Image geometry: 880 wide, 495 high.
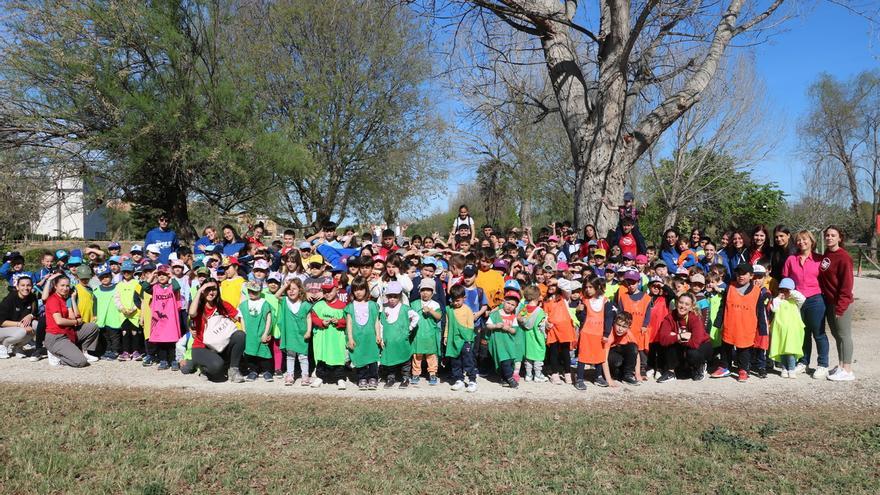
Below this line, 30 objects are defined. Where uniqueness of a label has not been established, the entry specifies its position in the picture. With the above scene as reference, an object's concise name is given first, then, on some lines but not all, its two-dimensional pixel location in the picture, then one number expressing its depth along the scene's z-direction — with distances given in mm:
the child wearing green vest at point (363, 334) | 6781
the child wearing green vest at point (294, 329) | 7023
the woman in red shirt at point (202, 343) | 7013
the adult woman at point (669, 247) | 9383
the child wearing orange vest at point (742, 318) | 7176
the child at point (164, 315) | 7680
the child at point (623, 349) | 6992
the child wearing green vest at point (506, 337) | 6926
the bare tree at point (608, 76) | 10680
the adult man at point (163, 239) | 10098
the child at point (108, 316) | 8211
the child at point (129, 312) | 8117
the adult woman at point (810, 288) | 7180
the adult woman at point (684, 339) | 7098
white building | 15039
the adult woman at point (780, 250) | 7789
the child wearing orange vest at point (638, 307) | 7195
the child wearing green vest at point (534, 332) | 7035
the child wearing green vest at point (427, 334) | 6961
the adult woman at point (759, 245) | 8219
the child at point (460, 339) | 6836
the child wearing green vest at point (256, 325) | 7152
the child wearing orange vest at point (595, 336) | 6930
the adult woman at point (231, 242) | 9375
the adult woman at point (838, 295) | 6969
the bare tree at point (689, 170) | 26266
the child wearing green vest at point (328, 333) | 6926
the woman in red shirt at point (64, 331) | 7859
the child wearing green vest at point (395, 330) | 6848
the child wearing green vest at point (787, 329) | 7195
